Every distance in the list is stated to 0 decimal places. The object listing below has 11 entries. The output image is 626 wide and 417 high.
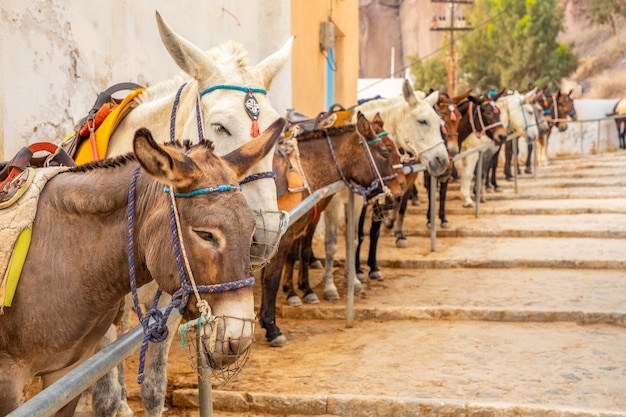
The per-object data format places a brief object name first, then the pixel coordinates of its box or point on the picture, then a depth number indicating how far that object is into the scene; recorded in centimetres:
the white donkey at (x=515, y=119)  1443
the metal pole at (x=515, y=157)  1369
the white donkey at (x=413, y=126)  833
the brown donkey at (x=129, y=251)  206
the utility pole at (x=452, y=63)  3356
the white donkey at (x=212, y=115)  312
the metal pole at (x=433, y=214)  848
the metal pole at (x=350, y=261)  605
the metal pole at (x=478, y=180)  1085
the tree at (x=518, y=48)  3441
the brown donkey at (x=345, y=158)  652
